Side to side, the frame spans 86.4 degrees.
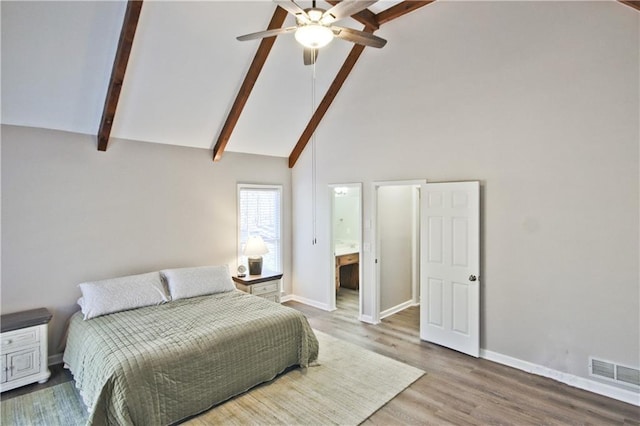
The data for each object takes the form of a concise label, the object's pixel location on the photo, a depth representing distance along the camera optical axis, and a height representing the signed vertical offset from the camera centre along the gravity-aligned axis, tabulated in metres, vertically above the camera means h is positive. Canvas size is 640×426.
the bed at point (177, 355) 2.54 -1.24
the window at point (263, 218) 5.62 -0.12
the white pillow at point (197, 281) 4.22 -0.90
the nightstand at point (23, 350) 3.18 -1.33
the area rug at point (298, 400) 2.81 -1.70
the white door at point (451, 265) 3.96 -0.67
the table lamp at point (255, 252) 5.18 -0.62
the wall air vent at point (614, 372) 3.04 -1.48
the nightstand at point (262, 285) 4.98 -1.09
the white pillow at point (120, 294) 3.59 -0.93
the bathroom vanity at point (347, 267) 6.13 -1.14
